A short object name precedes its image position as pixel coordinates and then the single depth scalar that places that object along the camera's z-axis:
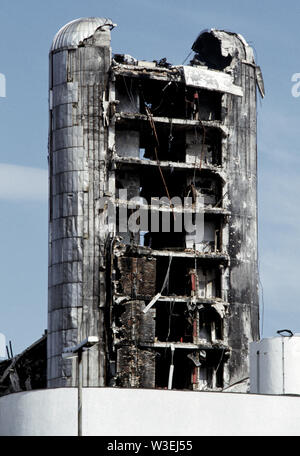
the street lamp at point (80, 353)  53.21
